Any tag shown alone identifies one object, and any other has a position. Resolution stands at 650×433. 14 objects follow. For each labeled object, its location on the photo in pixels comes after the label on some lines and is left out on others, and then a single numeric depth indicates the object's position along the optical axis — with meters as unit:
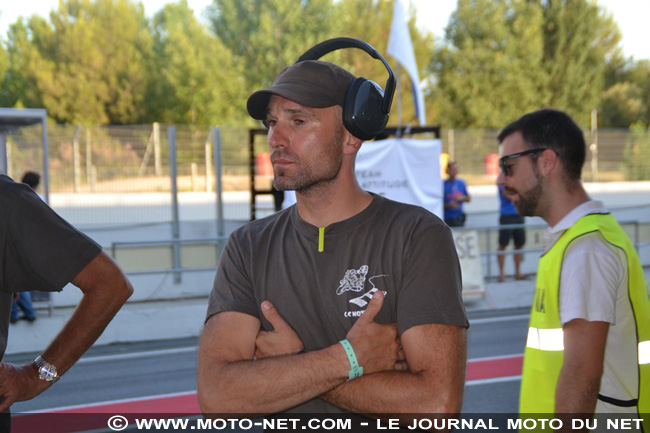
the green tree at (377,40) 48.22
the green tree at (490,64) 46.75
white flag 12.60
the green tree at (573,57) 48.78
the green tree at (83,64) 40.31
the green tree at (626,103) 54.56
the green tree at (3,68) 40.38
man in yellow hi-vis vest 2.48
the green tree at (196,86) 43.03
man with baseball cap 2.22
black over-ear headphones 2.50
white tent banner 10.94
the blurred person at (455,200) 13.00
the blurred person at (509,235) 12.41
